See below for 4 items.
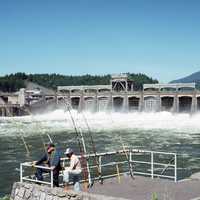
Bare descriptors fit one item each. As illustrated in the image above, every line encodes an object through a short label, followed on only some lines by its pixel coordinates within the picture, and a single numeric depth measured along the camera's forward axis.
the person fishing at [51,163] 9.70
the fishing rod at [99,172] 10.52
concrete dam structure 69.09
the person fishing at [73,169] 9.57
